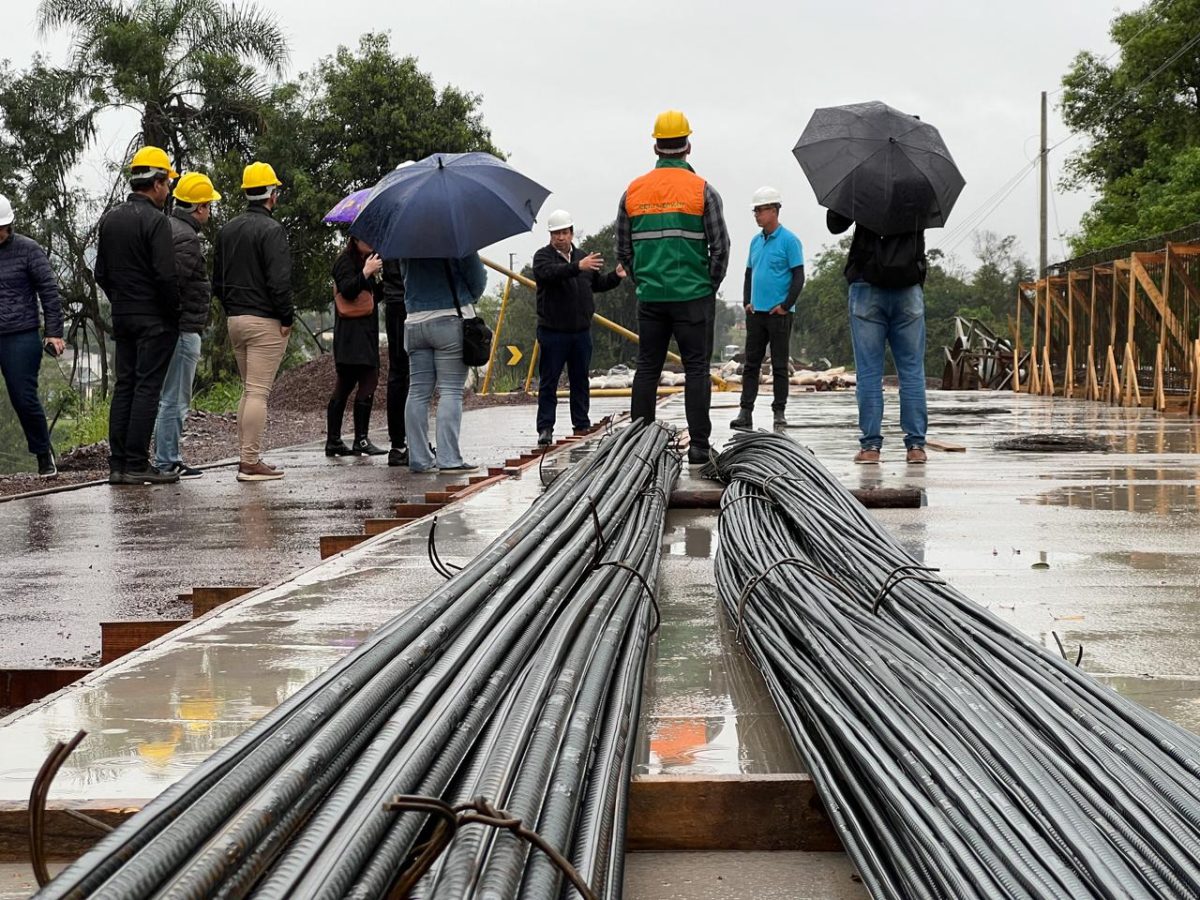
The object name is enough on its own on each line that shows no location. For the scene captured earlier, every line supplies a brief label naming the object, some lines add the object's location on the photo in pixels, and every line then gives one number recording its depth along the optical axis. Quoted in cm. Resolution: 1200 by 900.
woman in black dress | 998
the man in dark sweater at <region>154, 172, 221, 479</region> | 959
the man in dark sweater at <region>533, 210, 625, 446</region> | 1091
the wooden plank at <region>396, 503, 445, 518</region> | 689
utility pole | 4566
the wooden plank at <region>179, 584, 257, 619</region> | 467
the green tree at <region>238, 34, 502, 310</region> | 3186
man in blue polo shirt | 1149
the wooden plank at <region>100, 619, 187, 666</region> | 405
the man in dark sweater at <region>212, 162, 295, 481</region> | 915
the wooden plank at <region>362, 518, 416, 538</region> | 625
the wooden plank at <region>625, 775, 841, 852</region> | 238
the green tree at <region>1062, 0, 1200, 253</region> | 4825
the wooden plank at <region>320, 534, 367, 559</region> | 577
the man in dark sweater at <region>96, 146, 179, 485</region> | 882
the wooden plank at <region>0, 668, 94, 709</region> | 375
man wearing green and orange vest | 774
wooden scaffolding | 1636
